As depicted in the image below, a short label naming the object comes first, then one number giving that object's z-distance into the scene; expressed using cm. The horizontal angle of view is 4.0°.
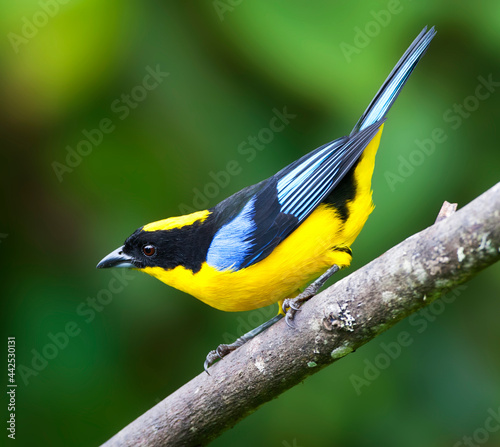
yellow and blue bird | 295
